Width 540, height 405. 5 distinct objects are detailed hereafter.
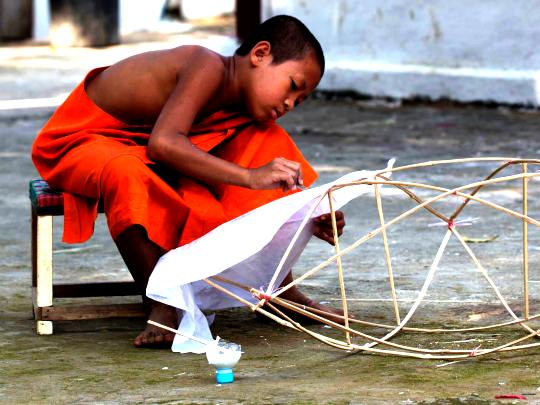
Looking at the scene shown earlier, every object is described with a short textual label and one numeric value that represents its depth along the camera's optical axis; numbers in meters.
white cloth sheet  5.91
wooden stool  6.53
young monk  6.28
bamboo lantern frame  5.69
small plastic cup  5.50
